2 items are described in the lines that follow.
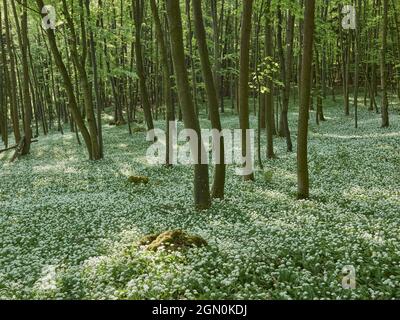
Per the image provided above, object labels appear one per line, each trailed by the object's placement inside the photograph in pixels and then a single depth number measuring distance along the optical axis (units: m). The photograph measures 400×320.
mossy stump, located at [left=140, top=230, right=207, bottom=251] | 10.79
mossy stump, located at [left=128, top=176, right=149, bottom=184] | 20.98
